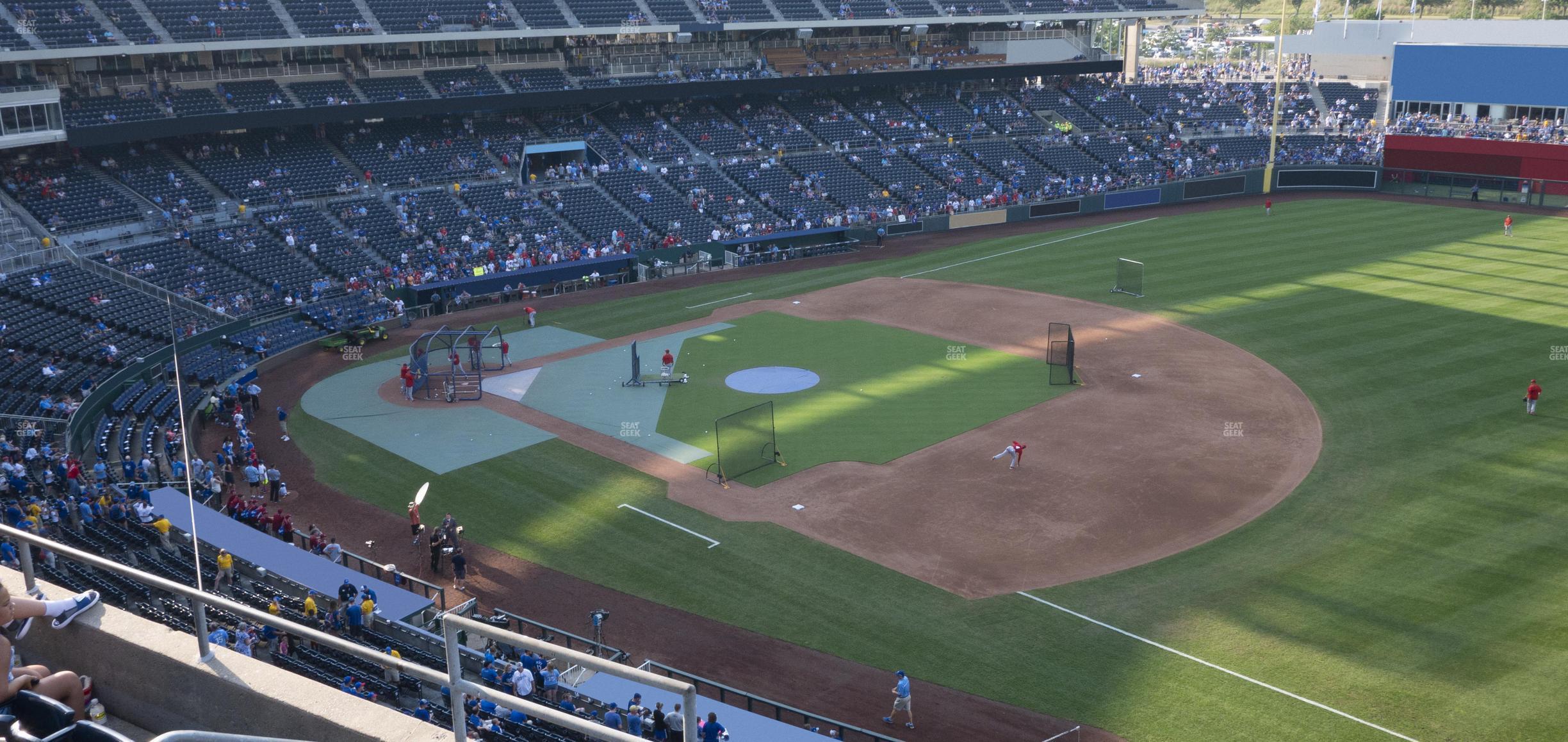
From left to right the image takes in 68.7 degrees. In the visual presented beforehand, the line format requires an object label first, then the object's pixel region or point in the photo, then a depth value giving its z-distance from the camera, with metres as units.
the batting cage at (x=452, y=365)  40.00
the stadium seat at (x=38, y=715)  6.20
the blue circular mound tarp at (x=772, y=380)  39.91
